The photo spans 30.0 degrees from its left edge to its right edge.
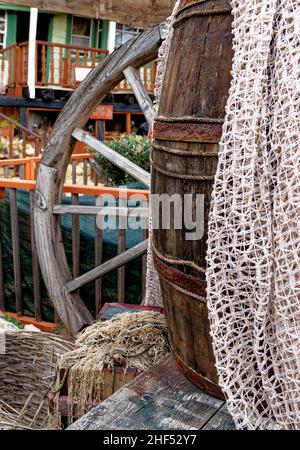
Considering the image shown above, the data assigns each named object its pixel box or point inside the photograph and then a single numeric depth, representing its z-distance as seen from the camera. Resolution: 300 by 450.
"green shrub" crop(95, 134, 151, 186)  6.44
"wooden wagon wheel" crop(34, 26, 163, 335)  3.55
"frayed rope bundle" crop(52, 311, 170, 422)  2.04
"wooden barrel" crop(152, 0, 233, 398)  1.62
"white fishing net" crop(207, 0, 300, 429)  1.39
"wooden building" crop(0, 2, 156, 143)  12.77
